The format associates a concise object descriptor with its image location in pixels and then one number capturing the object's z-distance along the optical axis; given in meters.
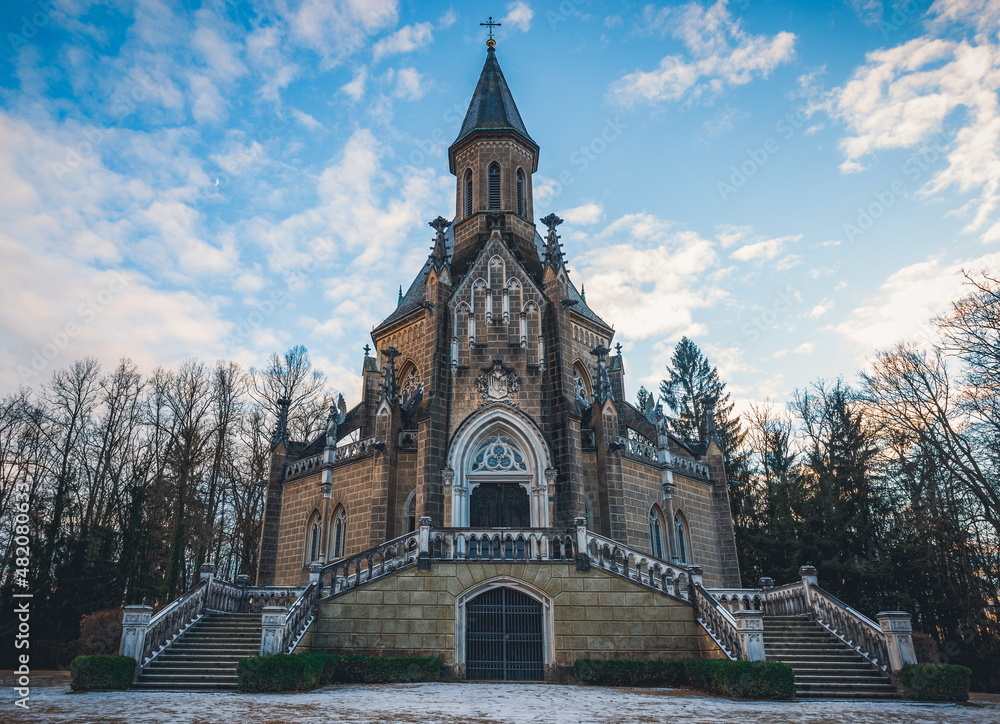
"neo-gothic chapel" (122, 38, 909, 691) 15.73
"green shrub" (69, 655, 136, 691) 12.39
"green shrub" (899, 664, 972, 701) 12.62
